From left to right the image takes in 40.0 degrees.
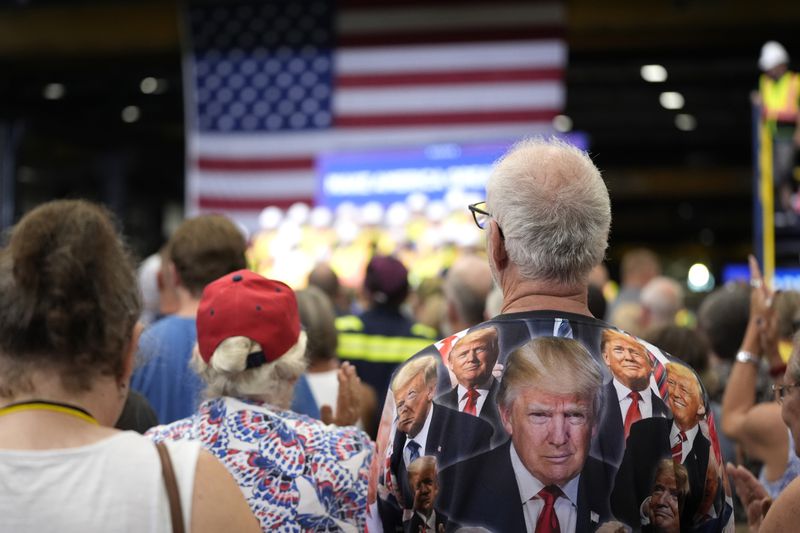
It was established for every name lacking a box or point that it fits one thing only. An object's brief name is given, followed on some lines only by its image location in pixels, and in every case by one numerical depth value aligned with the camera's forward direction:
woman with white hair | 2.55
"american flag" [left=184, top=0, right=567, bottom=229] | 11.38
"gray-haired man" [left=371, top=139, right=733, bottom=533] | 2.08
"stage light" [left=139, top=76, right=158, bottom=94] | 17.70
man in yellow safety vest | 7.83
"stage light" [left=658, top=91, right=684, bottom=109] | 19.59
